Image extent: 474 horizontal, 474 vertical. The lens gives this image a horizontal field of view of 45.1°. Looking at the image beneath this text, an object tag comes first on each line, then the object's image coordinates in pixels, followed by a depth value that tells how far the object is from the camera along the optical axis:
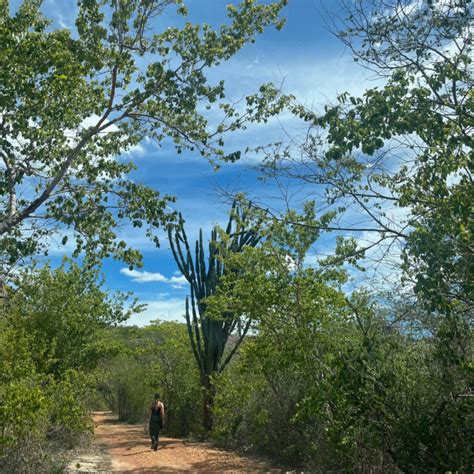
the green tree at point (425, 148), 5.27
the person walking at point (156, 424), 14.65
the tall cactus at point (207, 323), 17.25
